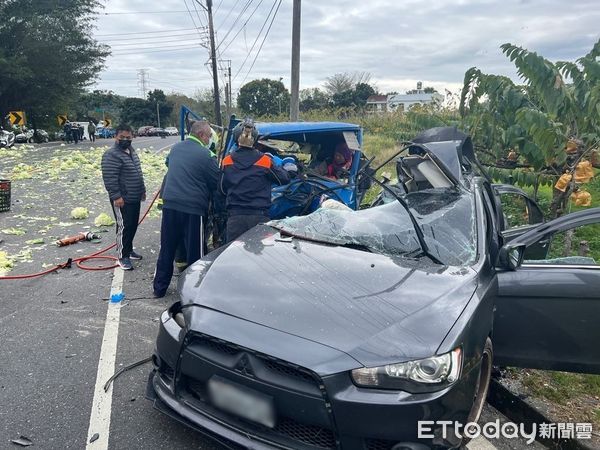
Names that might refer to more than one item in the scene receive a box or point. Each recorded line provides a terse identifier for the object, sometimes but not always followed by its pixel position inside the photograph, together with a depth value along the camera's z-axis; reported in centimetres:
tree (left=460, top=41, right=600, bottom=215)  536
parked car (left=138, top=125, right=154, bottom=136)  6034
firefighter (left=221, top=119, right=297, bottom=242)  493
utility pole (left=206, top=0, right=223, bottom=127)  2919
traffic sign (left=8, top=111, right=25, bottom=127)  2960
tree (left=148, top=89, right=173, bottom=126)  7631
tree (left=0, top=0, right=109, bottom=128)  3603
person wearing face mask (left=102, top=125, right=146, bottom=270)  612
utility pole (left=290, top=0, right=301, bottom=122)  1364
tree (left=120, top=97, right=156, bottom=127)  7425
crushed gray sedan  230
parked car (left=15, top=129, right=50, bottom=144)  3642
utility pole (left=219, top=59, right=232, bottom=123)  4333
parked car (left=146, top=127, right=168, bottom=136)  5959
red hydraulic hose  594
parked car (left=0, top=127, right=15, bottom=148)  2794
